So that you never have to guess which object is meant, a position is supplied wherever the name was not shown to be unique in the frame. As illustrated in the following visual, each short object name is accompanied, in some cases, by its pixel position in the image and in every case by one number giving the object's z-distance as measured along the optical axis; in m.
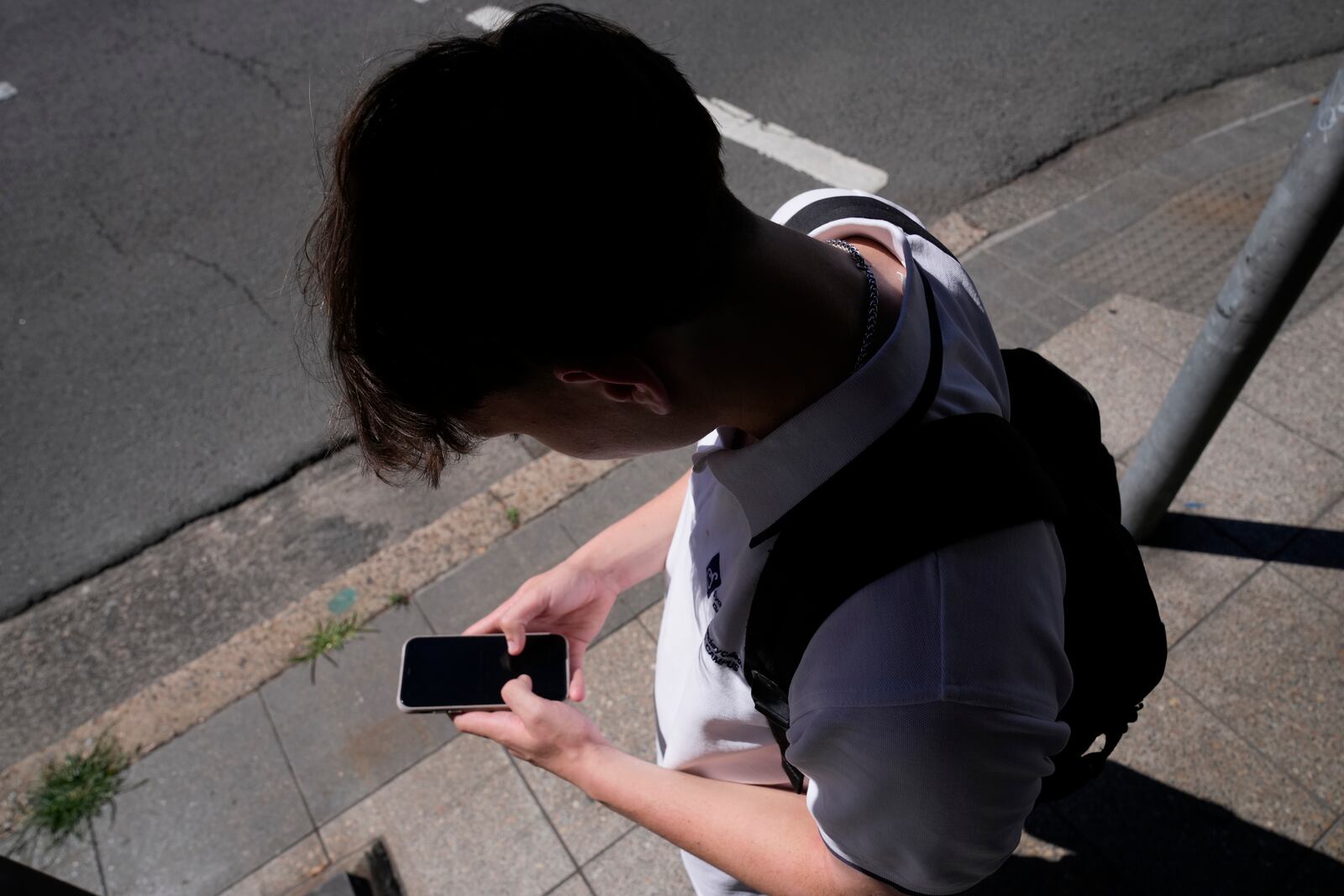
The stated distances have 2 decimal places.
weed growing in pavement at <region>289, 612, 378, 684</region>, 3.03
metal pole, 2.15
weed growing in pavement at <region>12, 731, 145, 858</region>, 2.66
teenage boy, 0.88
